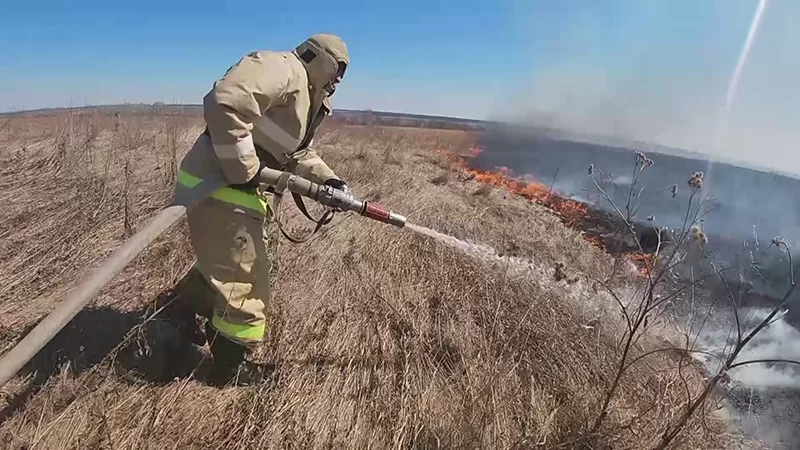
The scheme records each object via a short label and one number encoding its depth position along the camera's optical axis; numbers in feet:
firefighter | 9.24
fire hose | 6.94
